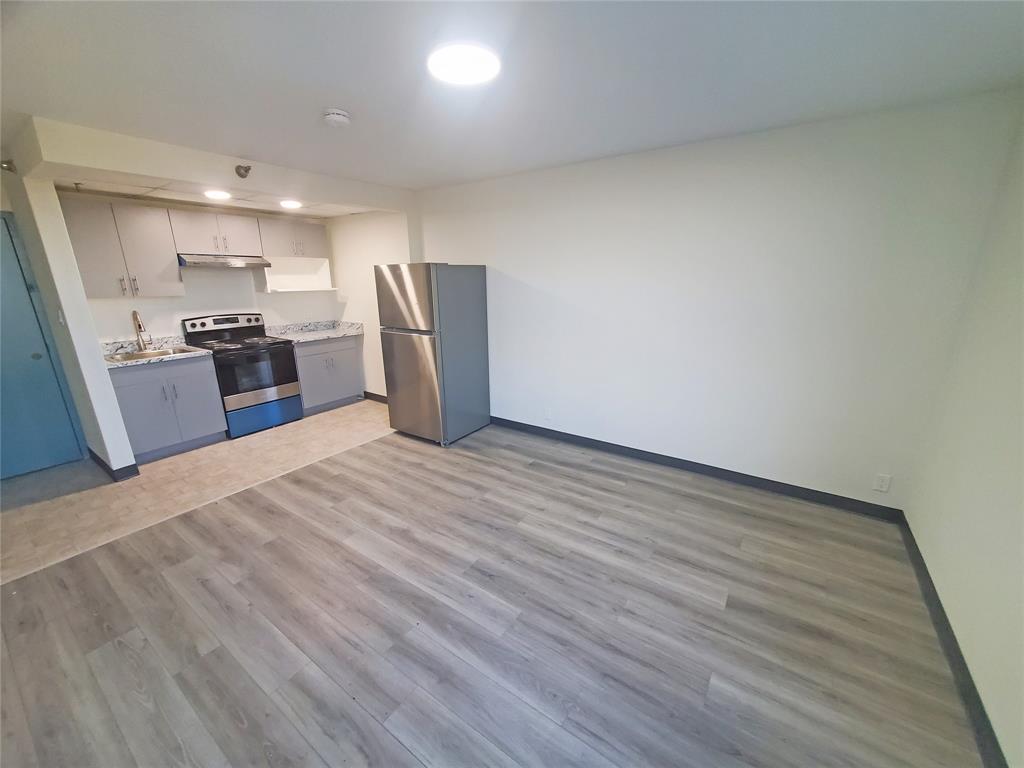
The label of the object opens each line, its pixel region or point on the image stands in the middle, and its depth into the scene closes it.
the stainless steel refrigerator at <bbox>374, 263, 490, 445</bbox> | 3.55
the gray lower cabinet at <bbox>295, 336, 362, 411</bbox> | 4.53
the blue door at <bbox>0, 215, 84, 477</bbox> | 3.17
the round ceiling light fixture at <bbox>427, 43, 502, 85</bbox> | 1.55
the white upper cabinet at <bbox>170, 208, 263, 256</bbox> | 3.77
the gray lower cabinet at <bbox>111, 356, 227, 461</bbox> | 3.29
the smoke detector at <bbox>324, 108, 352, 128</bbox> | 2.10
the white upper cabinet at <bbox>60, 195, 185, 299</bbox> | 3.25
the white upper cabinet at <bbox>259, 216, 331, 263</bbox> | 4.42
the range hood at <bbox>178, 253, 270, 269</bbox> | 3.74
